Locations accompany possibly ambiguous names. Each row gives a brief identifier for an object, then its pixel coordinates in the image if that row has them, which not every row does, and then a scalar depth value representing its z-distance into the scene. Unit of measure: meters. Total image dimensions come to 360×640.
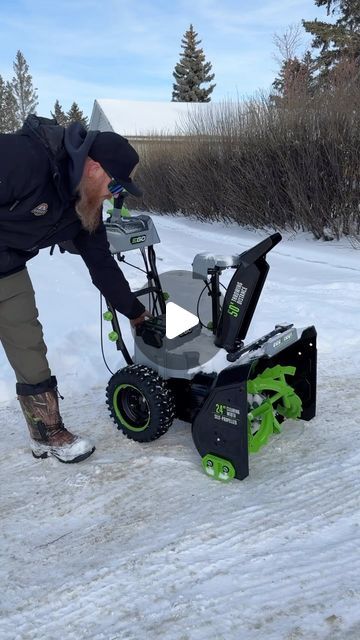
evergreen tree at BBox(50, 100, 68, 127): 73.08
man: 2.41
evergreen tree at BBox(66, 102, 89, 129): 67.94
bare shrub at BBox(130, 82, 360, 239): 9.20
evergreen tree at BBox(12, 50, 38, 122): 65.88
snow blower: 2.50
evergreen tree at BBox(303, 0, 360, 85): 22.43
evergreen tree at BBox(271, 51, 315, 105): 11.02
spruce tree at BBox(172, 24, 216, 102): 51.34
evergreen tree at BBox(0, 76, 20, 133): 62.62
